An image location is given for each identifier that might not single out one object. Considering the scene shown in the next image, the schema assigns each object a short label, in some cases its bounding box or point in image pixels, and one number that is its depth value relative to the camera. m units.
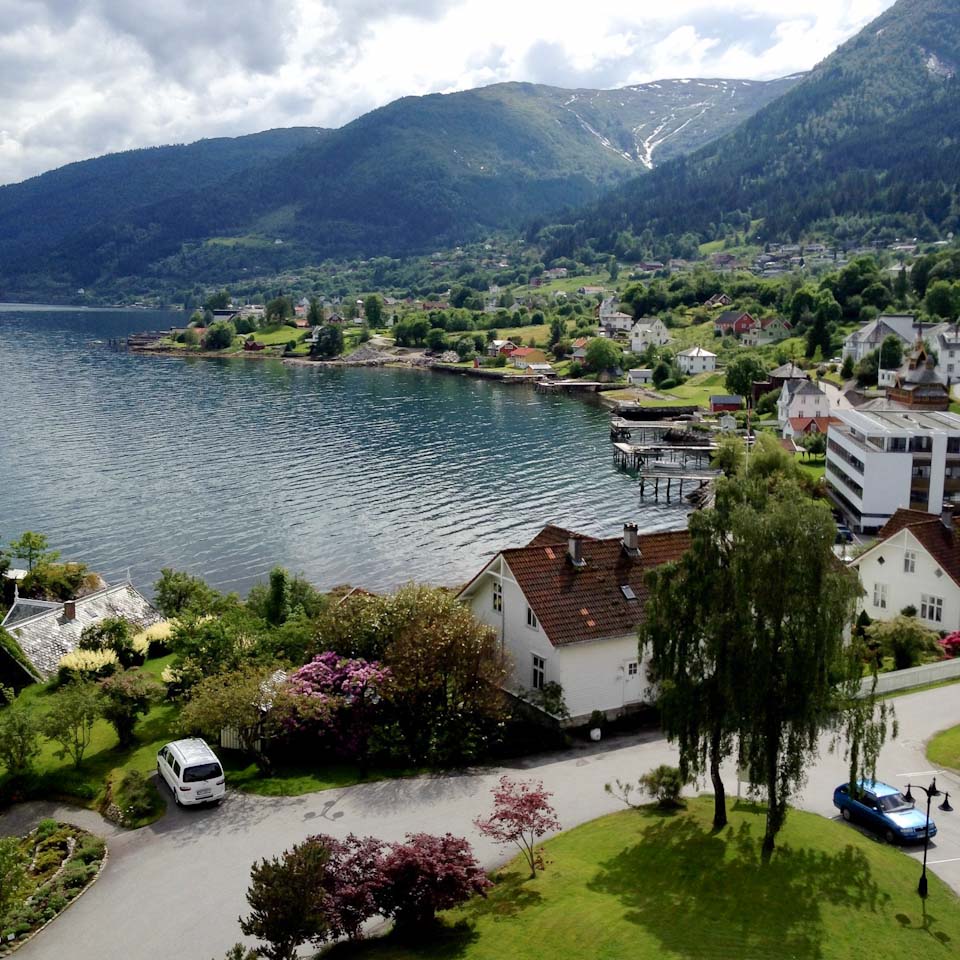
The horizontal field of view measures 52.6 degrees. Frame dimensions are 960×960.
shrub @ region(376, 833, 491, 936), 19.03
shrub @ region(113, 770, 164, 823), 25.77
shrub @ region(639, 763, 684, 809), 24.80
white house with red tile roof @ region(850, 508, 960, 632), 41.25
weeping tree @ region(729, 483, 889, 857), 20.52
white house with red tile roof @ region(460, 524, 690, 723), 31.47
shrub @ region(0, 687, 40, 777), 27.48
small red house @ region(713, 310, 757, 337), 177.25
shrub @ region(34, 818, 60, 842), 25.14
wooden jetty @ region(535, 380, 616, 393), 166.62
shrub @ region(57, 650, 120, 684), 34.47
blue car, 23.33
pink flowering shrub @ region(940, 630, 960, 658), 38.22
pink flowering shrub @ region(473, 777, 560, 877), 21.61
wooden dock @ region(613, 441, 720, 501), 90.75
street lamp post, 20.29
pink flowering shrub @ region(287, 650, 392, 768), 28.73
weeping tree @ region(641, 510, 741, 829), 21.42
